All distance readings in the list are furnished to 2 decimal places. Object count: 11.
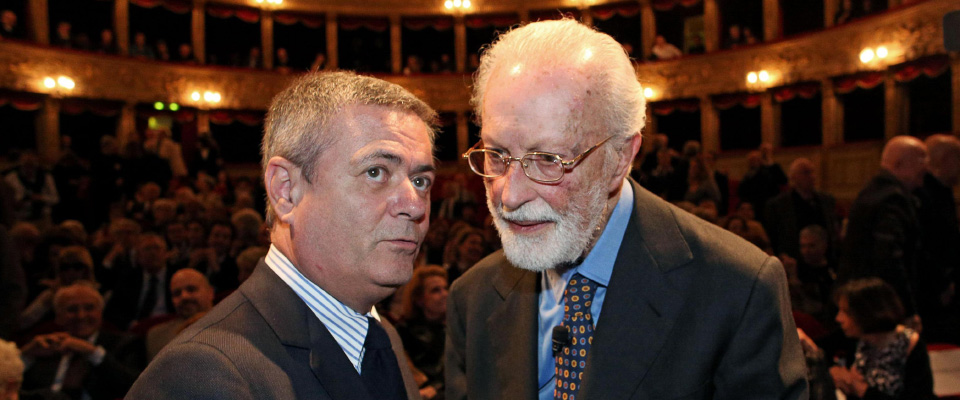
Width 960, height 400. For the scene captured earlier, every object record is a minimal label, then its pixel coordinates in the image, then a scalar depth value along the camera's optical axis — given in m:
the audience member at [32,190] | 9.48
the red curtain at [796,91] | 15.62
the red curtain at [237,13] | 18.69
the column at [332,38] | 20.12
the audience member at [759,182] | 8.42
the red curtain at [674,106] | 17.75
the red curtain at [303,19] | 19.77
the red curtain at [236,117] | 18.38
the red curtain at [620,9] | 19.09
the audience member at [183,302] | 3.89
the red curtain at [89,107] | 15.90
